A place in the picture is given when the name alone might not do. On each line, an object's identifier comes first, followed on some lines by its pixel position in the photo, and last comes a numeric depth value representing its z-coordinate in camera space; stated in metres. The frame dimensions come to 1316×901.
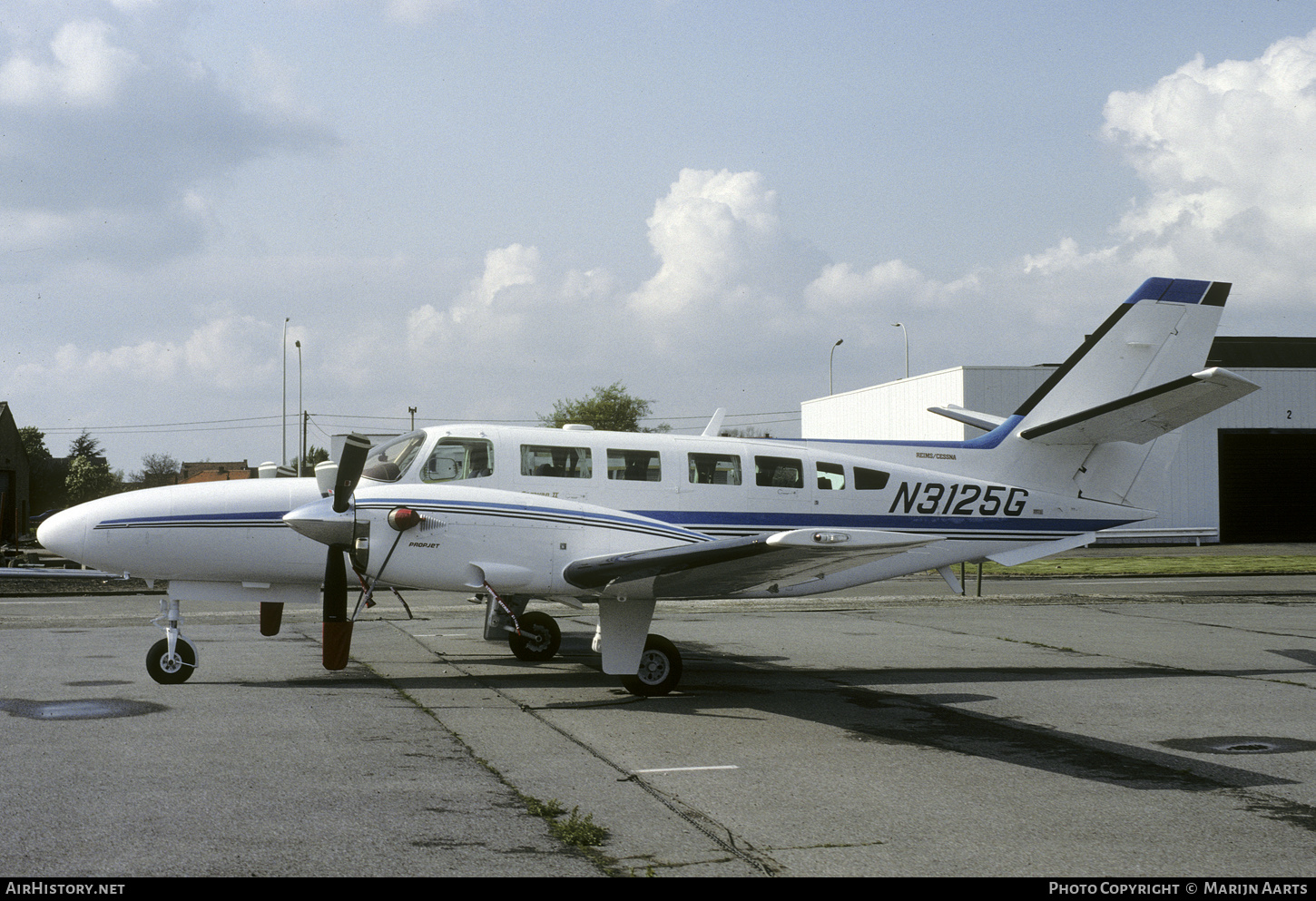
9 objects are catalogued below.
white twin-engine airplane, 10.97
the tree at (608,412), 76.62
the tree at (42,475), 83.00
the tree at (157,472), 77.62
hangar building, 47.97
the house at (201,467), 76.04
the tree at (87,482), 72.25
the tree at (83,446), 113.81
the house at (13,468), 59.56
